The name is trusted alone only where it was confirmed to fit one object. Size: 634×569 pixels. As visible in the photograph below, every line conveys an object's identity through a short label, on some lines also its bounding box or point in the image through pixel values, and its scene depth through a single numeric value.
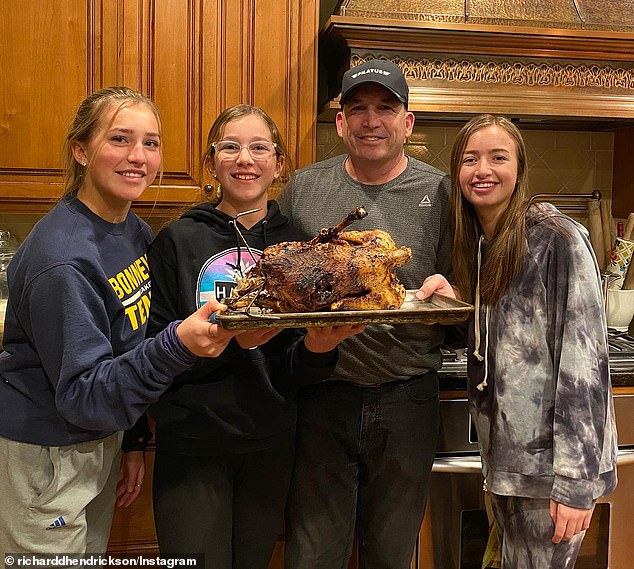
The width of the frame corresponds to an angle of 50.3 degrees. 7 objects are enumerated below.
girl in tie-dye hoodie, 1.32
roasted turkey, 1.13
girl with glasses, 1.35
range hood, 1.91
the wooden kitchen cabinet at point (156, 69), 1.91
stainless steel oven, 1.76
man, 1.50
